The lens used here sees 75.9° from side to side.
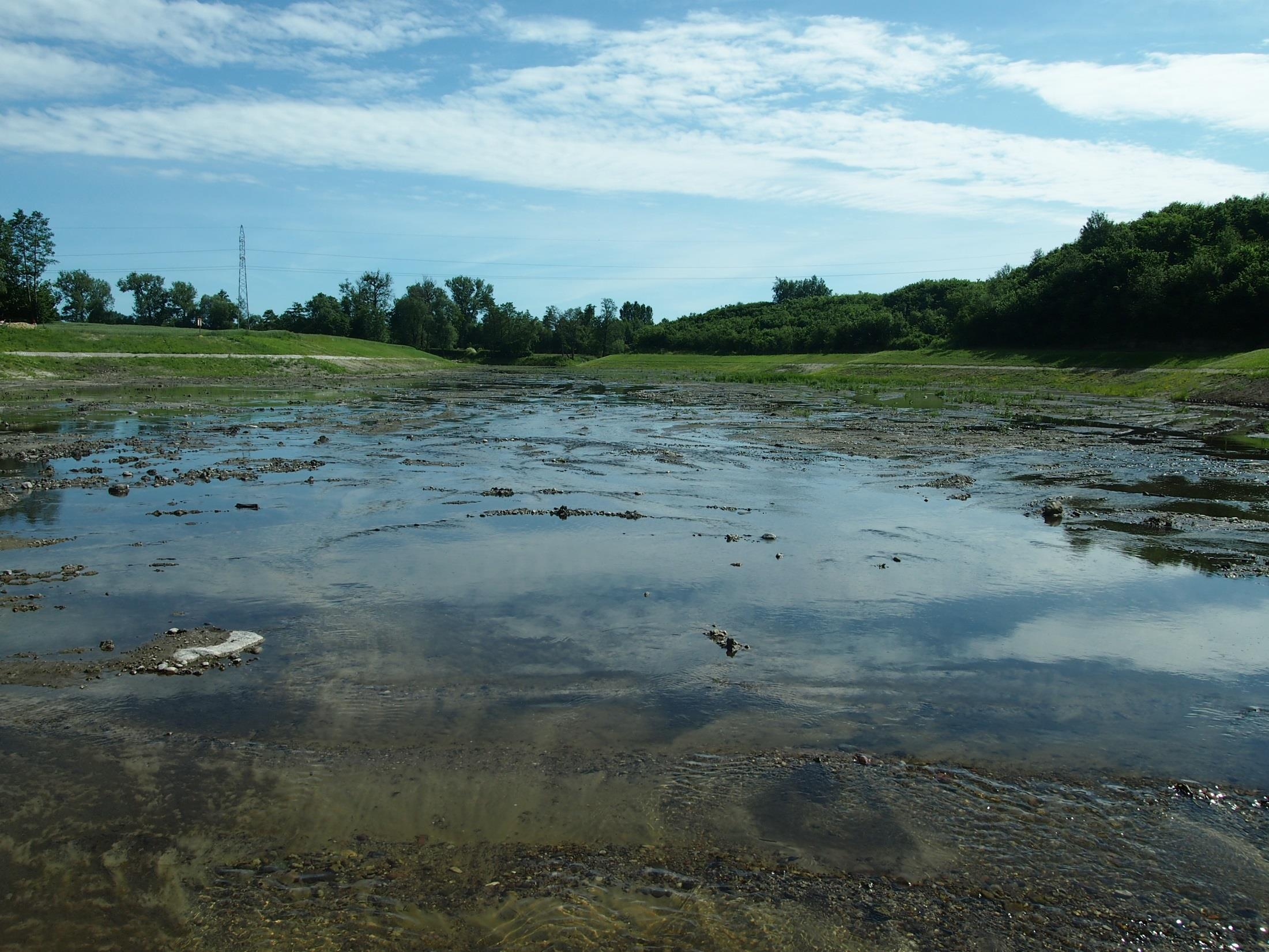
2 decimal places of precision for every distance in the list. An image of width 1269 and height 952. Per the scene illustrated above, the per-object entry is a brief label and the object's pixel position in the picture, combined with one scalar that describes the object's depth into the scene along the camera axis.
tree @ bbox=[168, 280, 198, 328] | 138.25
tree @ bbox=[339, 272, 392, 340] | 133.50
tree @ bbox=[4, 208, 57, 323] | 68.62
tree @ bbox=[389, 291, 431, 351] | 143.50
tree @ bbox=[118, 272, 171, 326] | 140.75
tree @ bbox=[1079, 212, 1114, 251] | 81.06
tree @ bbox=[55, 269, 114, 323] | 136.88
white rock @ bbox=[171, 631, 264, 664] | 7.77
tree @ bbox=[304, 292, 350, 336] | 129.88
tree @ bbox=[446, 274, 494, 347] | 173.50
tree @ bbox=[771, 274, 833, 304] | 196.75
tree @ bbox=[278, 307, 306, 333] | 131.38
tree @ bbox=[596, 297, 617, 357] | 159.75
